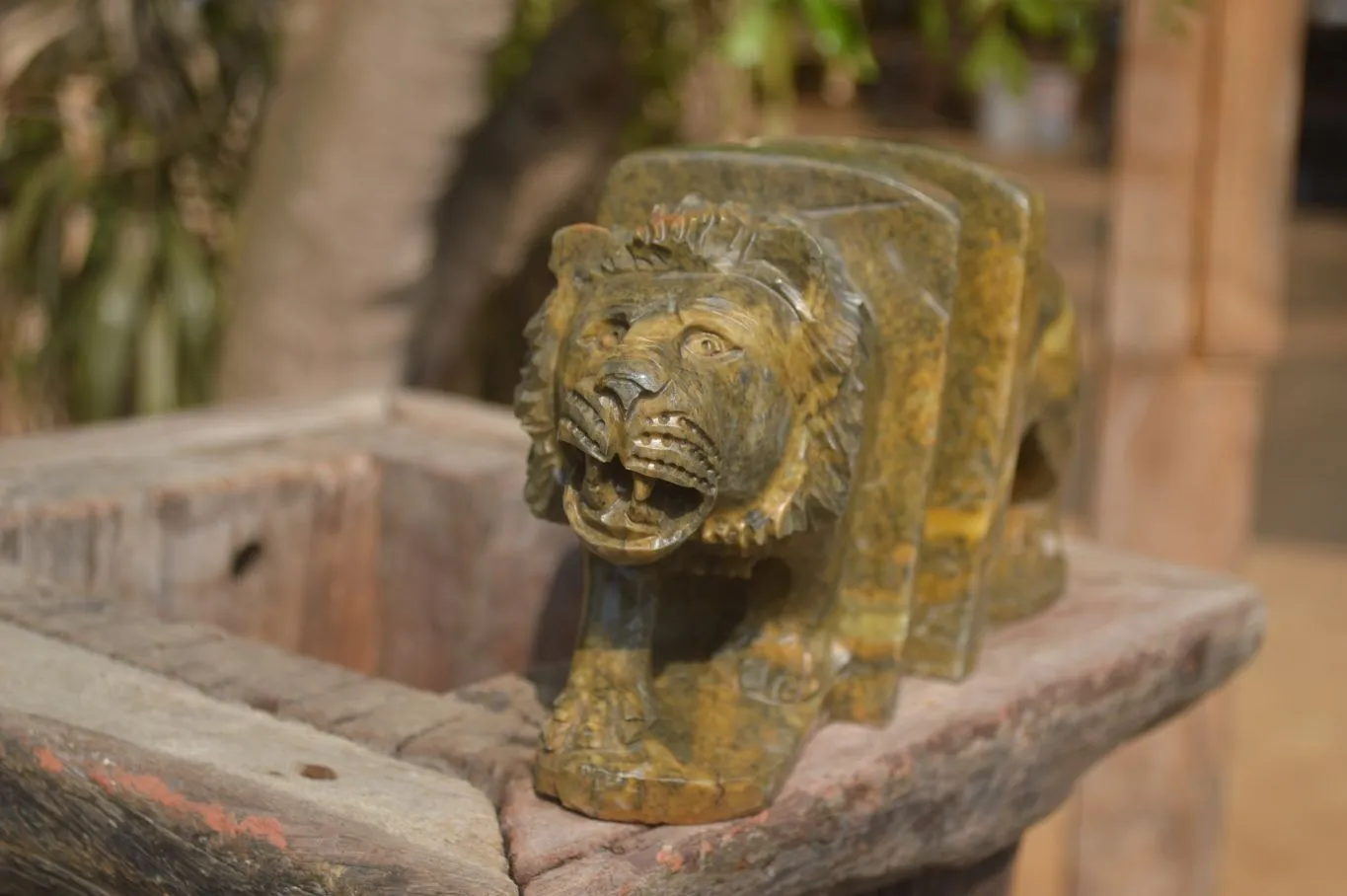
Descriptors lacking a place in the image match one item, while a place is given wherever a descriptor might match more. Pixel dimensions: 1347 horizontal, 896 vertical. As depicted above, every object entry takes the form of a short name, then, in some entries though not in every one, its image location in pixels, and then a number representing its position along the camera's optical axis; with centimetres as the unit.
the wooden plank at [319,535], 167
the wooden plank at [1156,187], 200
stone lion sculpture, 138
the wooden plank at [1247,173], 198
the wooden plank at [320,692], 144
